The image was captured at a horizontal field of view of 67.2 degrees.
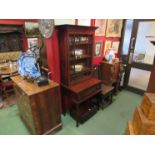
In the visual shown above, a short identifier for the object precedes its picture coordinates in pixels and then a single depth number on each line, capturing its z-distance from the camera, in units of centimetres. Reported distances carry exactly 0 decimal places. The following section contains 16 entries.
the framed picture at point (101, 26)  268
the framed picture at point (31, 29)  370
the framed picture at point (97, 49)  289
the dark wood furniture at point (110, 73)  295
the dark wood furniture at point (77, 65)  194
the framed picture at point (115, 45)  340
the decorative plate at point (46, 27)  179
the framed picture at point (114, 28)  302
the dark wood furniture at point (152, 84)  111
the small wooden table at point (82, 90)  201
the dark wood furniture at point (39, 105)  159
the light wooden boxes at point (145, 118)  90
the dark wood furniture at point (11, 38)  347
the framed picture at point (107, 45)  314
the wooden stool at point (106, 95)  258
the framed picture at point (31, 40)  393
